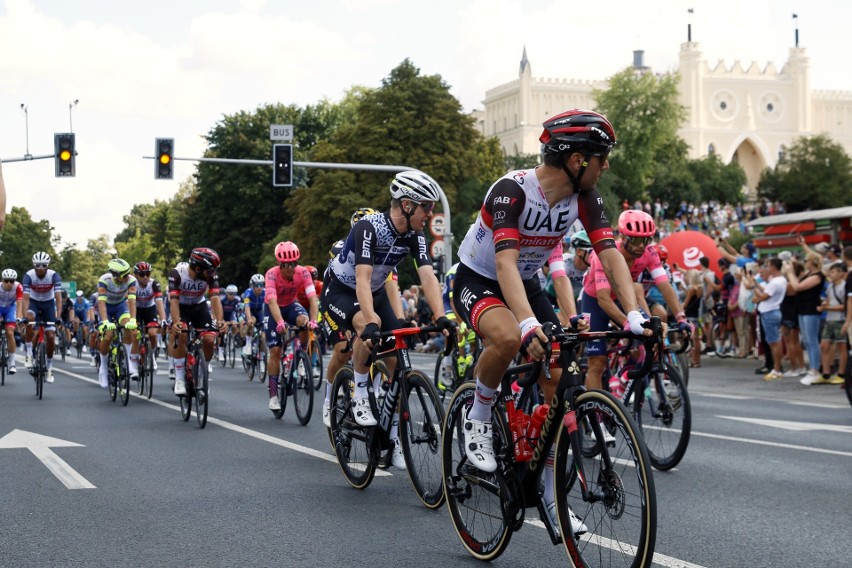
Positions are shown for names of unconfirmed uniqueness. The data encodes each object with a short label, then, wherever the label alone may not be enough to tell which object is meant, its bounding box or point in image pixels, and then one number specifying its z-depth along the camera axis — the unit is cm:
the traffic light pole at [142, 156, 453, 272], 3094
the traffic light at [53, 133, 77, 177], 3186
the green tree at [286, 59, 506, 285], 6128
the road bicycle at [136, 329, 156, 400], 1780
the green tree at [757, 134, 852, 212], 10431
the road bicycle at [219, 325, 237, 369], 2839
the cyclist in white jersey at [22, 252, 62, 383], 2019
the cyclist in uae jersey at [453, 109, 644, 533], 591
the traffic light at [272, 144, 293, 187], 3131
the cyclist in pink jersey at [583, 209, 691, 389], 1050
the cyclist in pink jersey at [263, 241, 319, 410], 1396
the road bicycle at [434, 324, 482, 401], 1566
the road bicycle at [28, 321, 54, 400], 1866
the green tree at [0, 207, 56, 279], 13775
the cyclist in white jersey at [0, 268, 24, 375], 2073
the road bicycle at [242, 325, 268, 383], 2202
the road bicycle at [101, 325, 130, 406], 1712
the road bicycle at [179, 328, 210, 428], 1349
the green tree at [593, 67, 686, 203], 10369
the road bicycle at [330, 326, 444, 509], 770
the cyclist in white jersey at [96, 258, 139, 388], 1777
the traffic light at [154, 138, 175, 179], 3120
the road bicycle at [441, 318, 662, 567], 510
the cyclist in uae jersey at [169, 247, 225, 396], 1453
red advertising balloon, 2723
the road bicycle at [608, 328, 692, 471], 984
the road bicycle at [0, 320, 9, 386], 2155
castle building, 15050
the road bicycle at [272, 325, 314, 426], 1352
